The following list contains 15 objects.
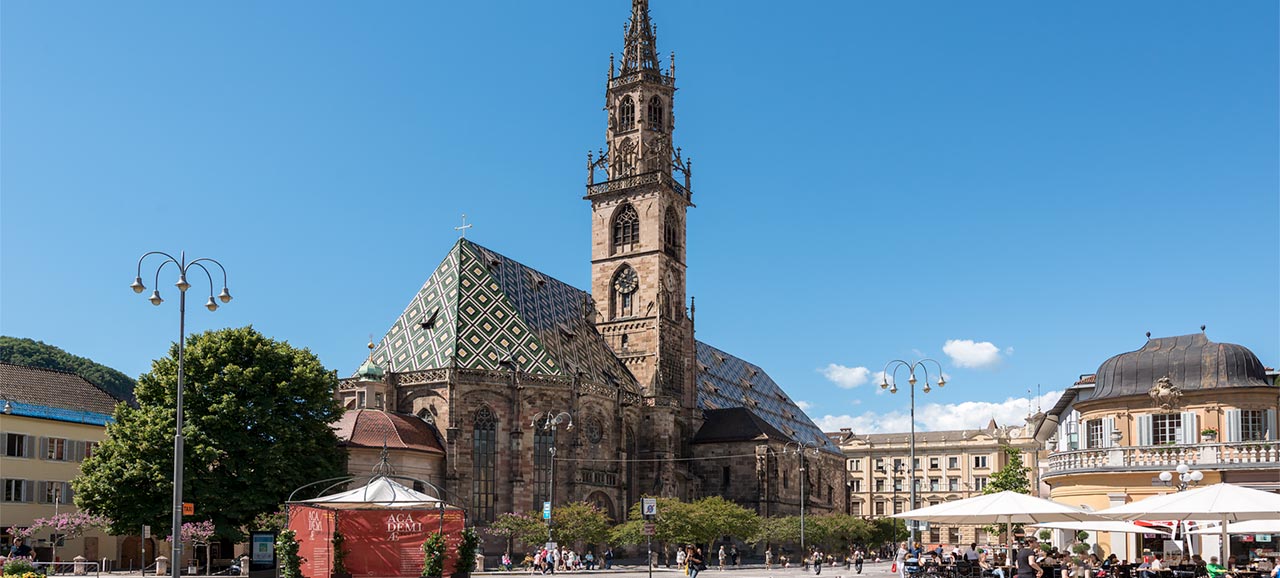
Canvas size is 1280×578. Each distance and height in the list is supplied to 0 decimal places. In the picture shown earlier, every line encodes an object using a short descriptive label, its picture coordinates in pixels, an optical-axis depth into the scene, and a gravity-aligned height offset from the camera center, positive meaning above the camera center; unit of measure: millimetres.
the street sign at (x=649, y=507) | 39219 -2941
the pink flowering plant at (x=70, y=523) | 47344 -4206
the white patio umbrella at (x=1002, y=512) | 27594 -2175
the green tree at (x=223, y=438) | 46219 -869
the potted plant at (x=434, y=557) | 33000 -3818
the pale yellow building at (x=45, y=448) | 49812 -1353
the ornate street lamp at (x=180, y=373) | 28922 +1037
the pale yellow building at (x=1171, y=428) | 34406 -337
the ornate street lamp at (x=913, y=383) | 44562 +1241
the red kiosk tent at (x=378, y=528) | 33781 -3191
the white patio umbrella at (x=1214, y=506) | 23875 -1788
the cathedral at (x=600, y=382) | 65812 +2091
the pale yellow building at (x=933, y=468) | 118500 -5119
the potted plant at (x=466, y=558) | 33906 -3945
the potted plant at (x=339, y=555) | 33875 -3878
